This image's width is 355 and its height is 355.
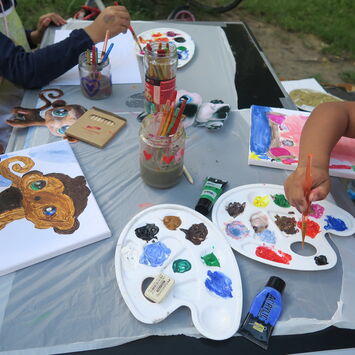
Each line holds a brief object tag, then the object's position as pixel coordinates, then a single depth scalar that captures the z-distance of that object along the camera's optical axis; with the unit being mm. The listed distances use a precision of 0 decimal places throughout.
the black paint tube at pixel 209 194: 732
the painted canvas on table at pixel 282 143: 864
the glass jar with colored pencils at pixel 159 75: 914
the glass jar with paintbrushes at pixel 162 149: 729
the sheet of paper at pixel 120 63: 1118
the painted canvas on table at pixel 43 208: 646
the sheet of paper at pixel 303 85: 1468
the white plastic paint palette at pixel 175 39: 1255
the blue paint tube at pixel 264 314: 565
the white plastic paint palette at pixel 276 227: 668
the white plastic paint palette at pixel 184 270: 575
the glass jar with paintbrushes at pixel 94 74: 983
